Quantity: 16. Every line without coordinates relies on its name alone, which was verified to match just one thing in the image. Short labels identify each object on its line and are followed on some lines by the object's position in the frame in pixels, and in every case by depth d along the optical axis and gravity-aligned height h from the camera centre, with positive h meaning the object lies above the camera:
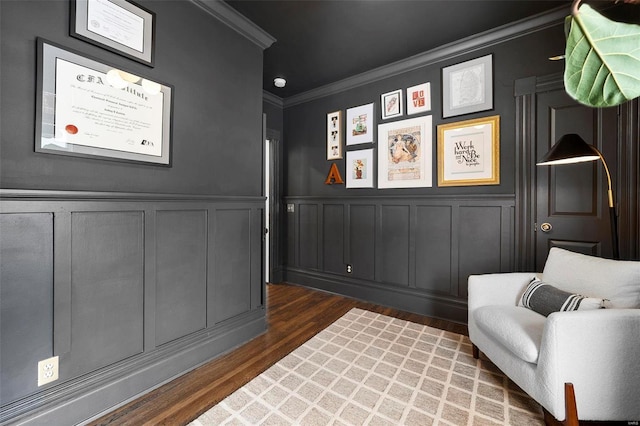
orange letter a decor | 3.77 +0.53
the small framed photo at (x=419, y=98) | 3.05 +1.31
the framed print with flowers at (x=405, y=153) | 3.08 +0.72
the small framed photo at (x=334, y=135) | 3.74 +1.09
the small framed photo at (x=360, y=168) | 3.50 +0.60
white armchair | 1.33 -0.68
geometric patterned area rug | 1.55 -1.13
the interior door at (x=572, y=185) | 2.22 +0.26
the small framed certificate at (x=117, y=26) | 1.50 +1.10
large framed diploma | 1.39 +0.59
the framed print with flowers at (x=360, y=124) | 3.47 +1.16
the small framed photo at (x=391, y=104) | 3.25 +1.32
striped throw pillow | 1.51 -0.50
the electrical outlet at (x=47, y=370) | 1.39 -0.80
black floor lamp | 1.77 +0.40
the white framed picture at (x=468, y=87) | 2.72 +1.31
